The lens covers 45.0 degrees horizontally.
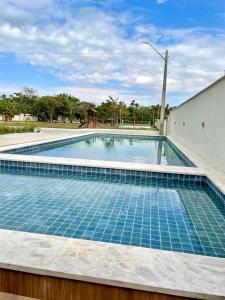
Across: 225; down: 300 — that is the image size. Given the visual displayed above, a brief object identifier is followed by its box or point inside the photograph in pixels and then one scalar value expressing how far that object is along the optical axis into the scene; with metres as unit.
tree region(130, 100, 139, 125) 41.92
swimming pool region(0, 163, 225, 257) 2.89
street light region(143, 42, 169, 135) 16.67
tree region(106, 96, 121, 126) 35.23
